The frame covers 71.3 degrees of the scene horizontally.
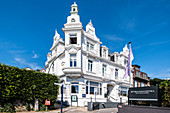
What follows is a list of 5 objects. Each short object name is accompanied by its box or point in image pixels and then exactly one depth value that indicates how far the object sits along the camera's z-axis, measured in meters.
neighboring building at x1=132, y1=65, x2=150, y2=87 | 34.82
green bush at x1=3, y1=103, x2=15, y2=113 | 11.51
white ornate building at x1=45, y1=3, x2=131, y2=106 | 19.81
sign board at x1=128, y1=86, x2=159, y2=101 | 7.90
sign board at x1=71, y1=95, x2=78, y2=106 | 18.56
